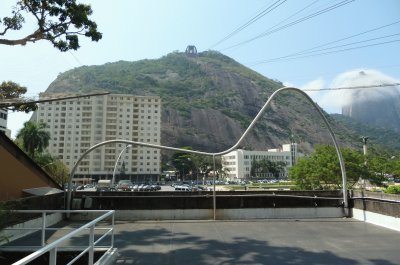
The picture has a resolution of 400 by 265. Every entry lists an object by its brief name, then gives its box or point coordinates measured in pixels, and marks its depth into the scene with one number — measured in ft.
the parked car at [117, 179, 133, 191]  189.01
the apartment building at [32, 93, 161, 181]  358.84
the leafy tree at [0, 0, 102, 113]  44.06
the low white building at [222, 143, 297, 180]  438.40
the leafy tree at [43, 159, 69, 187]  165.99
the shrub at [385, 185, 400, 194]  89.64
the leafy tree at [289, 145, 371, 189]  111.45
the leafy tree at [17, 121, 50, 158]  193.98
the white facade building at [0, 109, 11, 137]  212.02
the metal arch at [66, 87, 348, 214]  50.39
